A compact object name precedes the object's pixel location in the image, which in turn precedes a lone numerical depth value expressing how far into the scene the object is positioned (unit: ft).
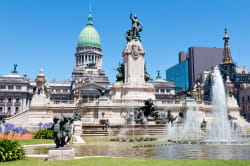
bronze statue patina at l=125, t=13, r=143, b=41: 157.46
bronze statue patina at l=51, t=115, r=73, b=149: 38.22
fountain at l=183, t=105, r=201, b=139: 108.22
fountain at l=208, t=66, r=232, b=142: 82.89
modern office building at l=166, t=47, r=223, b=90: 403.65
